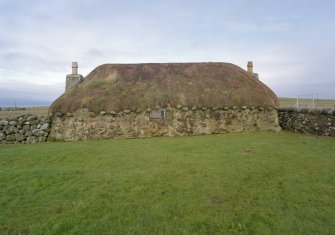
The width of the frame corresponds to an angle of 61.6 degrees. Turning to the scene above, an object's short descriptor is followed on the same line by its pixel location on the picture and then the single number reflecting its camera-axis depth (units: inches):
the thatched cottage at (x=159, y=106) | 636.1
